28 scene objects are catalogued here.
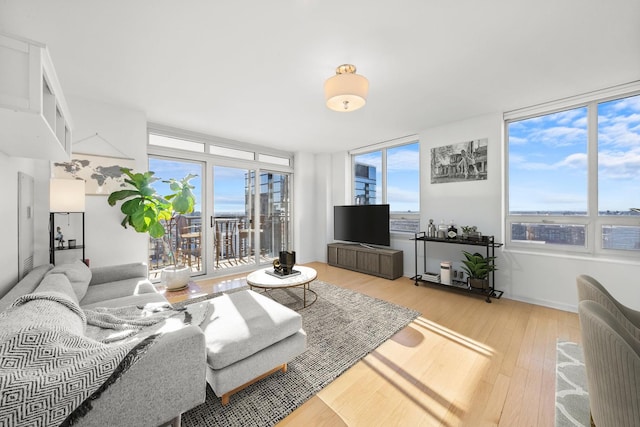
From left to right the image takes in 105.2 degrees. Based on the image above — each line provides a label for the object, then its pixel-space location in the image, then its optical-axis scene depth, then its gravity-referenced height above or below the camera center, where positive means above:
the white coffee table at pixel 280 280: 2.78 -0.80
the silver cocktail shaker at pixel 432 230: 3.91 -0.26
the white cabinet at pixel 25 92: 1.17 +0.61
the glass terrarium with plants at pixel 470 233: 3.51 -0.27
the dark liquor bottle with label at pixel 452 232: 3.62 -0.27
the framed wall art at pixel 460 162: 3.57 +0.81
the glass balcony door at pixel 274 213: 5.23 +0.00
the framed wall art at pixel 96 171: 2.94 +0.51
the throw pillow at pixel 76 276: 2.06 -0.56
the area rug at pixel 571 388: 1.46 -1.20
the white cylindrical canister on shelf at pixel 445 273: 3.62 -0.88
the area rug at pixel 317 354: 1.48 -1.20
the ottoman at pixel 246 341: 1.48 -0.84
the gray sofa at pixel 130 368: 0.90 -0.64
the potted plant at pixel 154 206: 3.08 +0.09
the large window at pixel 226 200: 4.12 +0.26
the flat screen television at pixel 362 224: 4.53 -0.21
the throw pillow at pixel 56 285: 1.63 -0.51
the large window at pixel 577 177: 2.75 +0.48
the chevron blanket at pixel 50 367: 0.76 -0.56
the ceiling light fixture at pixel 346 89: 2.09 +1.08
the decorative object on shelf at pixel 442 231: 3.79 -0.26
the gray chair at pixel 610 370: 0.82 -0.56
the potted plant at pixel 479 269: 3.27 -0.74
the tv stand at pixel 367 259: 4.34 -0.88
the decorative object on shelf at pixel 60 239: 2.82 -0.31
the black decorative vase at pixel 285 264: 3.15 -0.66
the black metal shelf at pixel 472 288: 3.25 -0.96
